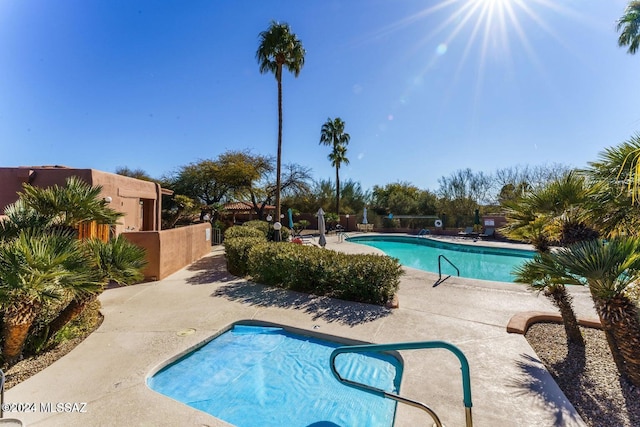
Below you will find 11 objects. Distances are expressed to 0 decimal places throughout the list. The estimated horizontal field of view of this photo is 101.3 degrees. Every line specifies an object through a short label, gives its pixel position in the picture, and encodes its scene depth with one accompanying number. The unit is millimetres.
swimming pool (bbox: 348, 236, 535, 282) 11688
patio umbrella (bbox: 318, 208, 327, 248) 12933
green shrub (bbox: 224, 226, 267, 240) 12250
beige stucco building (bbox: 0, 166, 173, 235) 7957
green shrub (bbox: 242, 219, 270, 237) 15967
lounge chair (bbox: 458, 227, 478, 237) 20578
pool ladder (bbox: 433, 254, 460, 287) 7660
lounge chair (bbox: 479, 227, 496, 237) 19422
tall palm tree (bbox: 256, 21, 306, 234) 14062
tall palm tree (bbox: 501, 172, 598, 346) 3816
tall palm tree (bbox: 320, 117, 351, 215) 27873
